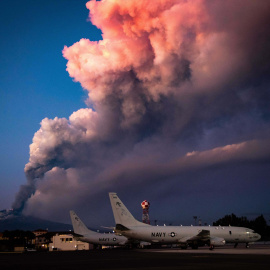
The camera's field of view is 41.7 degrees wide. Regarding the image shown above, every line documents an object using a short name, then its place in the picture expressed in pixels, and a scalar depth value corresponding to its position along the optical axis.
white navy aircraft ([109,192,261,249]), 69.19
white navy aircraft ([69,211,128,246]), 86.75
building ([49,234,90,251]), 108.81
